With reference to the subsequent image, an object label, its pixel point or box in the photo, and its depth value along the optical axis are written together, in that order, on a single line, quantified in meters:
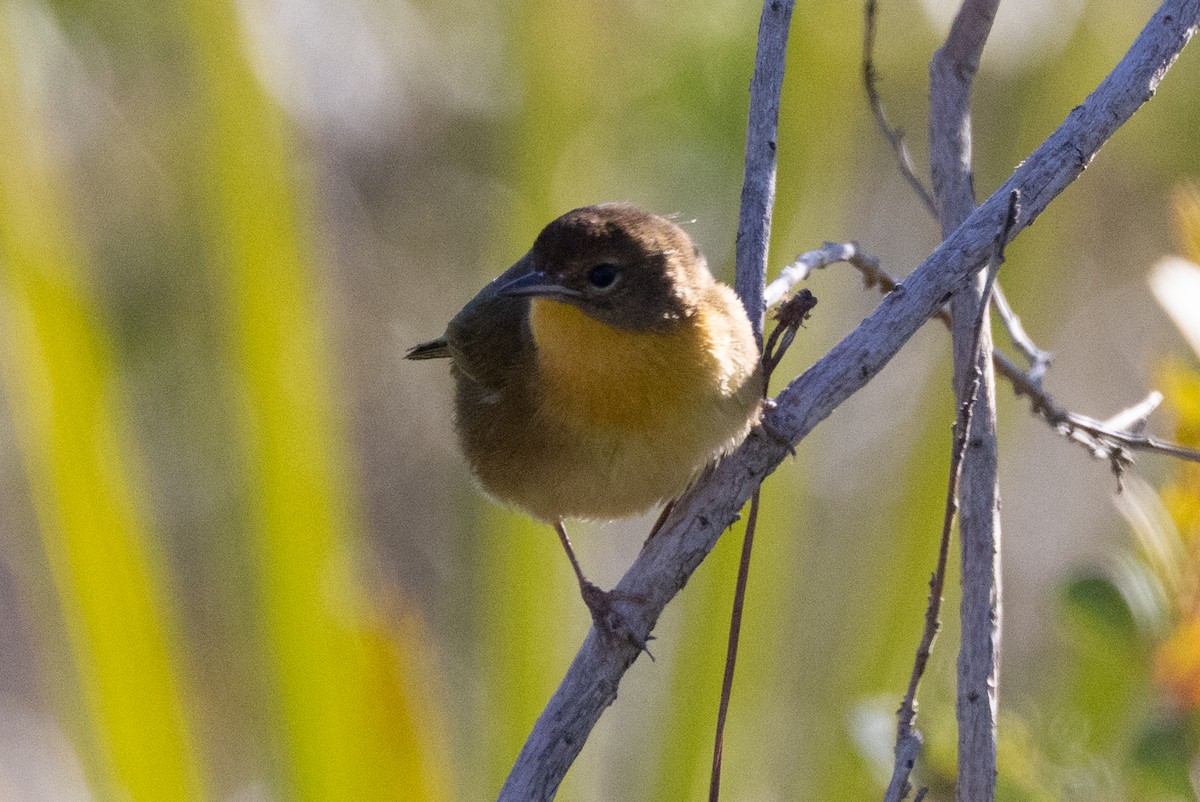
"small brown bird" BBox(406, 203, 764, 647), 5.56
